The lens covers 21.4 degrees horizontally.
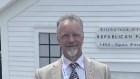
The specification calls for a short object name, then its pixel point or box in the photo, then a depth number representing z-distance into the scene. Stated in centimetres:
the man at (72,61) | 296
